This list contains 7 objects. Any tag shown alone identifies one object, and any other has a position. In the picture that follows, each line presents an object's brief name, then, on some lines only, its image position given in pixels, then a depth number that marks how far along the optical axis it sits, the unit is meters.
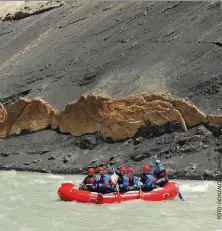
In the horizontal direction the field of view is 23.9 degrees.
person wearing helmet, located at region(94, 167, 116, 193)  17.42
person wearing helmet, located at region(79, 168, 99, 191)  17.74
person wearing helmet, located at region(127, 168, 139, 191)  17.50
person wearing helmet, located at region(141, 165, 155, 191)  17.45
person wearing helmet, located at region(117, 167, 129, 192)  17.50
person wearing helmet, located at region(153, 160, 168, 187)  17.86
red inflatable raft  17.00
